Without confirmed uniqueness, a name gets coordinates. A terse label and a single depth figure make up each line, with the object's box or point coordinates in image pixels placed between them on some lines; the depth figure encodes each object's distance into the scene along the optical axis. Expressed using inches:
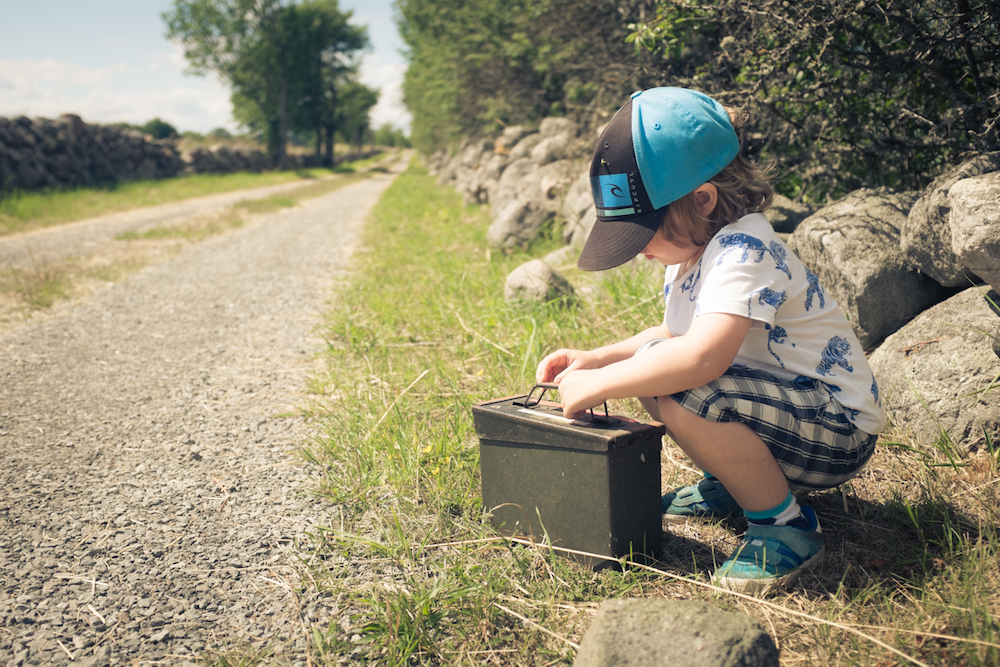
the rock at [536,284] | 133.5
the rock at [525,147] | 344.8
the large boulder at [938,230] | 77.2
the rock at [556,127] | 300.5
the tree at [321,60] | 1267.2
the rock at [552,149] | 277.0
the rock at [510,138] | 396.2
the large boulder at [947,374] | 71.1
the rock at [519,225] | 216.0
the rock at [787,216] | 116.3
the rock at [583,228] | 179.8
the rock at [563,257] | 177.6
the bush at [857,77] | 92.8
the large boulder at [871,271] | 87.7
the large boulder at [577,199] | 193.8
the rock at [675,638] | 41.4
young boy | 53.9
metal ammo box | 55.6
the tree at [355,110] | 1741.8
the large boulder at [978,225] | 66.1
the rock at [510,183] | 294.0
